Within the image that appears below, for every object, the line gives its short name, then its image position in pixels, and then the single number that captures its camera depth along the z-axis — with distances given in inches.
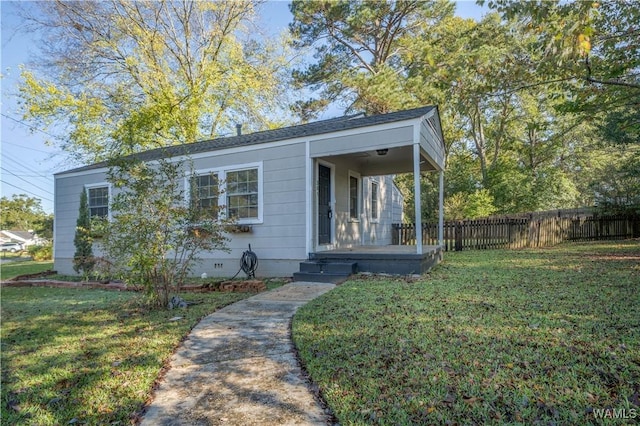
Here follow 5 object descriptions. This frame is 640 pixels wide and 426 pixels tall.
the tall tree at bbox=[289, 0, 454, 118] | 654.5
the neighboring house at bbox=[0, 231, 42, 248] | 1701.5
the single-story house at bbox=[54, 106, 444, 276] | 273.3
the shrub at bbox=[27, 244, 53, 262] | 811.4
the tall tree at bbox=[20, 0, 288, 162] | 604.1
